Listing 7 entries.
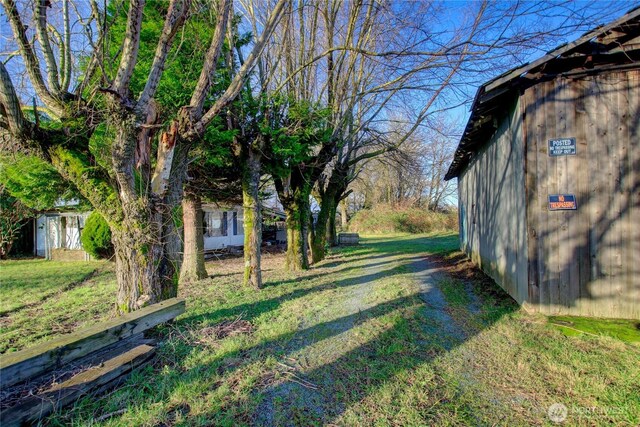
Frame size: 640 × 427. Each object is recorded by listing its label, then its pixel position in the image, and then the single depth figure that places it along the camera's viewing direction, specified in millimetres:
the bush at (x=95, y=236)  13875
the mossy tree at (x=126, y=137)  4238
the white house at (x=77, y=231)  17078
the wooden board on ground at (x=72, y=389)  2445
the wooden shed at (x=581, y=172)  4891
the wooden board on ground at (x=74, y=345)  2557
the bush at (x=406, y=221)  31109
